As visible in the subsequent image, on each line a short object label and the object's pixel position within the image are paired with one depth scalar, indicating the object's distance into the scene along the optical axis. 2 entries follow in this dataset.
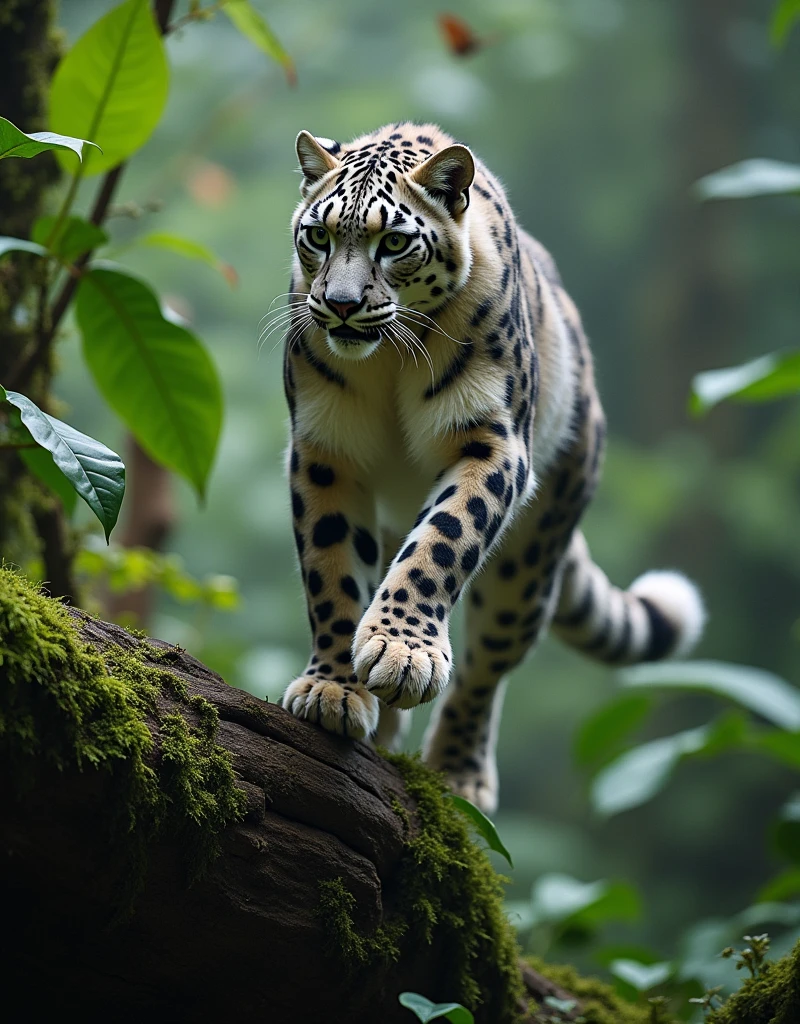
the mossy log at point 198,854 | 4.68
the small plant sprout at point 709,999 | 6.11
